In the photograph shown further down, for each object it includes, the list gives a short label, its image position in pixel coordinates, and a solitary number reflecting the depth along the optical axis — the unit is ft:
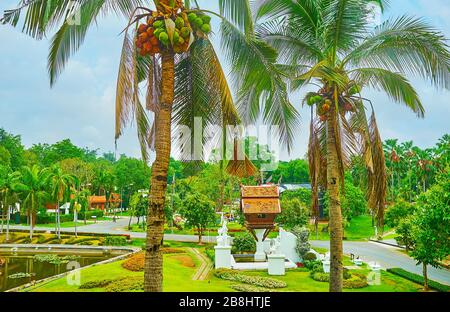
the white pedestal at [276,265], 58.95
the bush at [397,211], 93.90
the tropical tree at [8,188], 99.40
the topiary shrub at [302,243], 70.64
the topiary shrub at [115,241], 89.35
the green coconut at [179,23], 19.36
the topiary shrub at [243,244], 79.00
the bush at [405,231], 68.64
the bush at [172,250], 78.79
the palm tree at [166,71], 19.07
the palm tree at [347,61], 27.04
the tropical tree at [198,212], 96.94
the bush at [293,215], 97.50
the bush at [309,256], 69.51
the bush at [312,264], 63.19
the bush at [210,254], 73.01
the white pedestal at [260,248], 69.67
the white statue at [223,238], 63.57
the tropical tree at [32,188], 98.48
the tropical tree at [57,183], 97.40
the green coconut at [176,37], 19.08
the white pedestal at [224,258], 61.52
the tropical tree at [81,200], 118.32
